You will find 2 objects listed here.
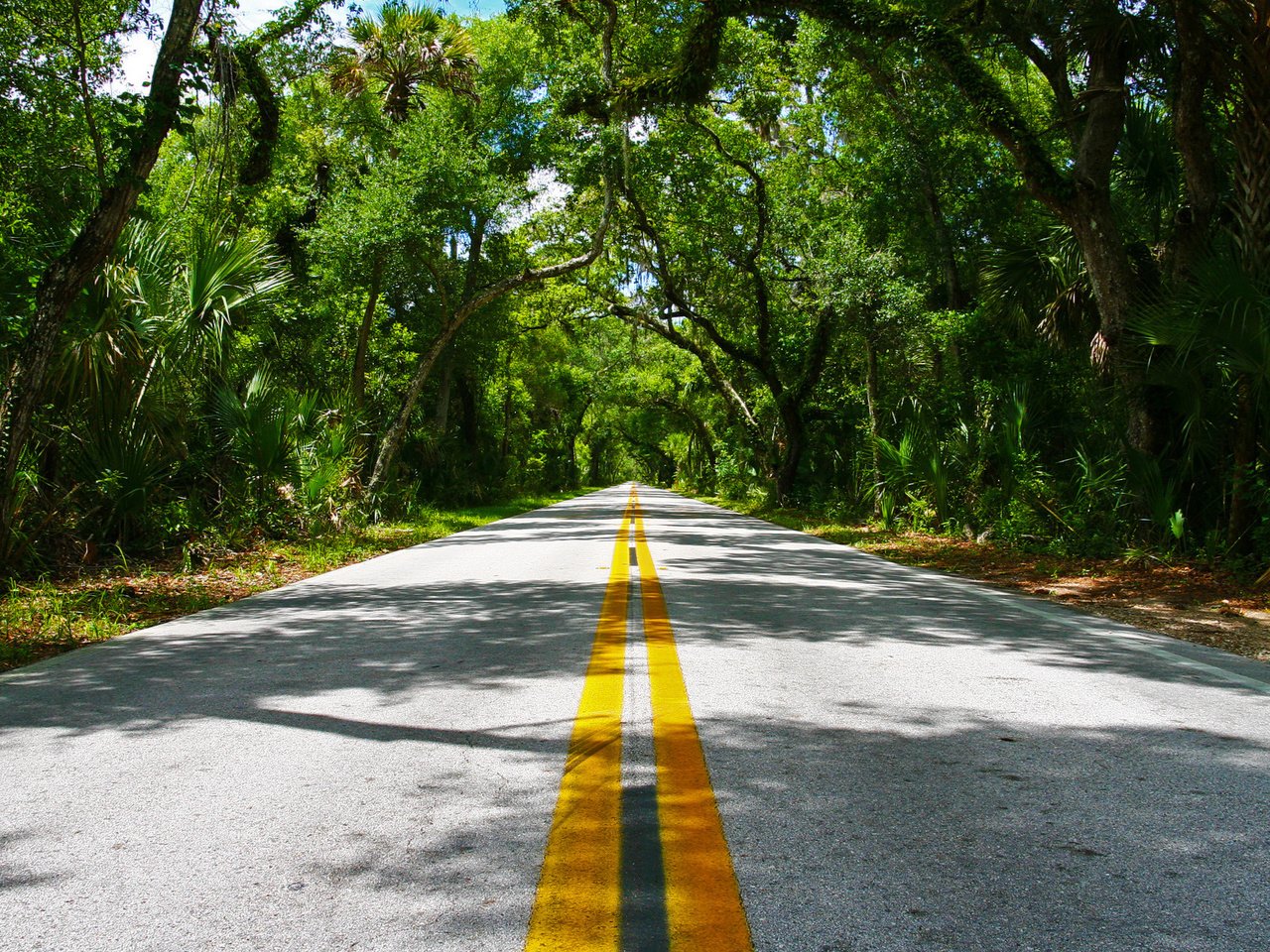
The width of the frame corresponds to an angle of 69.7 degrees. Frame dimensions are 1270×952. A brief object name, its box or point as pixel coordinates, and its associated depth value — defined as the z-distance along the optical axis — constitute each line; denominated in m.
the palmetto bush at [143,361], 9.38
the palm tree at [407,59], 21.33
